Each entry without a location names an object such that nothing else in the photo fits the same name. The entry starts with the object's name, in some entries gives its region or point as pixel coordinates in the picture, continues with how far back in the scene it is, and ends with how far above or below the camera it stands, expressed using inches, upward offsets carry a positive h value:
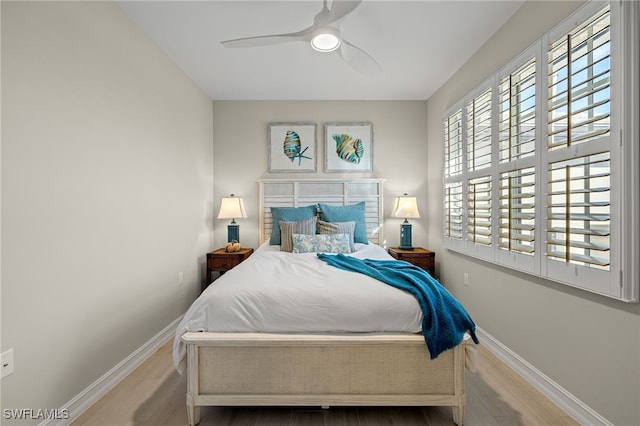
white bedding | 67.5 -22.2
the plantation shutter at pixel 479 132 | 105.0 +28.3
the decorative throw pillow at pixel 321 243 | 122.0 -12.9
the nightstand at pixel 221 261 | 140.2 -22.6
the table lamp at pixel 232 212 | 147.8 -0.1
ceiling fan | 73.0 +46.2
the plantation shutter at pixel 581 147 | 61.9 +13.9
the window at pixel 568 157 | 57.6 +12.8
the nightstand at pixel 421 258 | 142.0 -22.1
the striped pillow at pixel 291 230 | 128.6 -8.0
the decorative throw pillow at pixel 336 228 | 133.2 -7.4
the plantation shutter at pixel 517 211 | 83.3 -0.3
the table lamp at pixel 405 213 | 148.3 -1.2
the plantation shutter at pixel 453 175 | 125.3 +15.3
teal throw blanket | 64.5 -21.9
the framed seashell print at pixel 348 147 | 160.1 +33.5
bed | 66.4 -31.2
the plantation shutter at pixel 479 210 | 104.3 +0.0
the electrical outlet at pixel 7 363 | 54.6 -27.1
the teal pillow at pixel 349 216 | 139.5 -2.3
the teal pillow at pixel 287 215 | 139.9 -1.7
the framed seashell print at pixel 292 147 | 160.1 +33.9
